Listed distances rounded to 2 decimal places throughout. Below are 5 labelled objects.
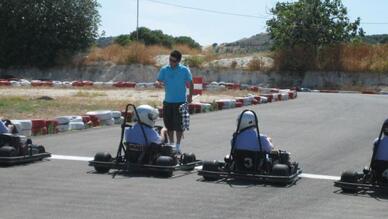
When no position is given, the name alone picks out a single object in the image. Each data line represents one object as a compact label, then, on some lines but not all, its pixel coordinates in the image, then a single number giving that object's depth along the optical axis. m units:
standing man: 11.23
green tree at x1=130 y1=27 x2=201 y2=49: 80.99
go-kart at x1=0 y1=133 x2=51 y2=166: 9.62
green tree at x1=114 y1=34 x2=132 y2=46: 75.19
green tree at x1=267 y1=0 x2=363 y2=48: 46.12
